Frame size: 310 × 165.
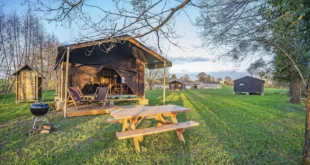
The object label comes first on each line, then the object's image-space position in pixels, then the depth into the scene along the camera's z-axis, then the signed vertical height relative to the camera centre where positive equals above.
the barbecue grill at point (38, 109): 3.87 -0.61
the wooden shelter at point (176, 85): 33.50 -0.35
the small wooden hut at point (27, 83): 9.75 +0.02
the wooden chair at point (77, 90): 6.77 -0.30
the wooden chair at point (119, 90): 10.90 -0.45
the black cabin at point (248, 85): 22.09 -0.25
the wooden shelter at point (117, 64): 7.77 +1.04
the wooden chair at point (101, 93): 7.11 -0.43
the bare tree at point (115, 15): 2.18 +0.94
